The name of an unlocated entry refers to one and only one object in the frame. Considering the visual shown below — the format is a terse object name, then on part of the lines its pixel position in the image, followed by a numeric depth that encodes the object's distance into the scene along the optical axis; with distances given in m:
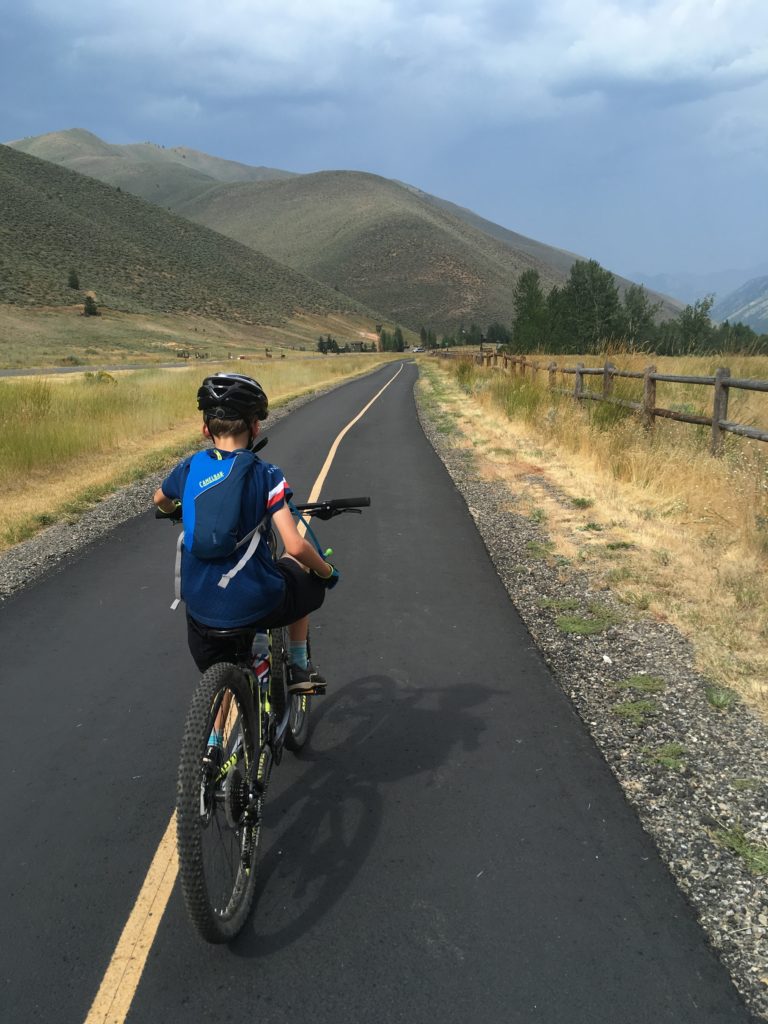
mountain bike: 2.22
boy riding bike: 2.54
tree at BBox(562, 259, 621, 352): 63.67
